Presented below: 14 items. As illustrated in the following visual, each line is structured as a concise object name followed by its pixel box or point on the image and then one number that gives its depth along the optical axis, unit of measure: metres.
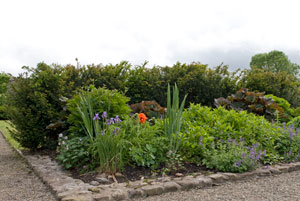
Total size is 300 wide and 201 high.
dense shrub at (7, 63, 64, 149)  5.12
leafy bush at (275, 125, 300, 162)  4.66
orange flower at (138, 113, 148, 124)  4.49
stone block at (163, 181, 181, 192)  3.08
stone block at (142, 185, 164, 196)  2.98
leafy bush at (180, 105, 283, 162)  4.10
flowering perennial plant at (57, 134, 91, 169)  3.91
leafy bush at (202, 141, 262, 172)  3.76
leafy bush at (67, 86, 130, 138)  4.32
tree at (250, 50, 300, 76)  27.73
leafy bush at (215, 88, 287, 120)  6.88
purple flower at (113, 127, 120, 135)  3.63
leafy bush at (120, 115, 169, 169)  3.64
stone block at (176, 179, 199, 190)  3.18
